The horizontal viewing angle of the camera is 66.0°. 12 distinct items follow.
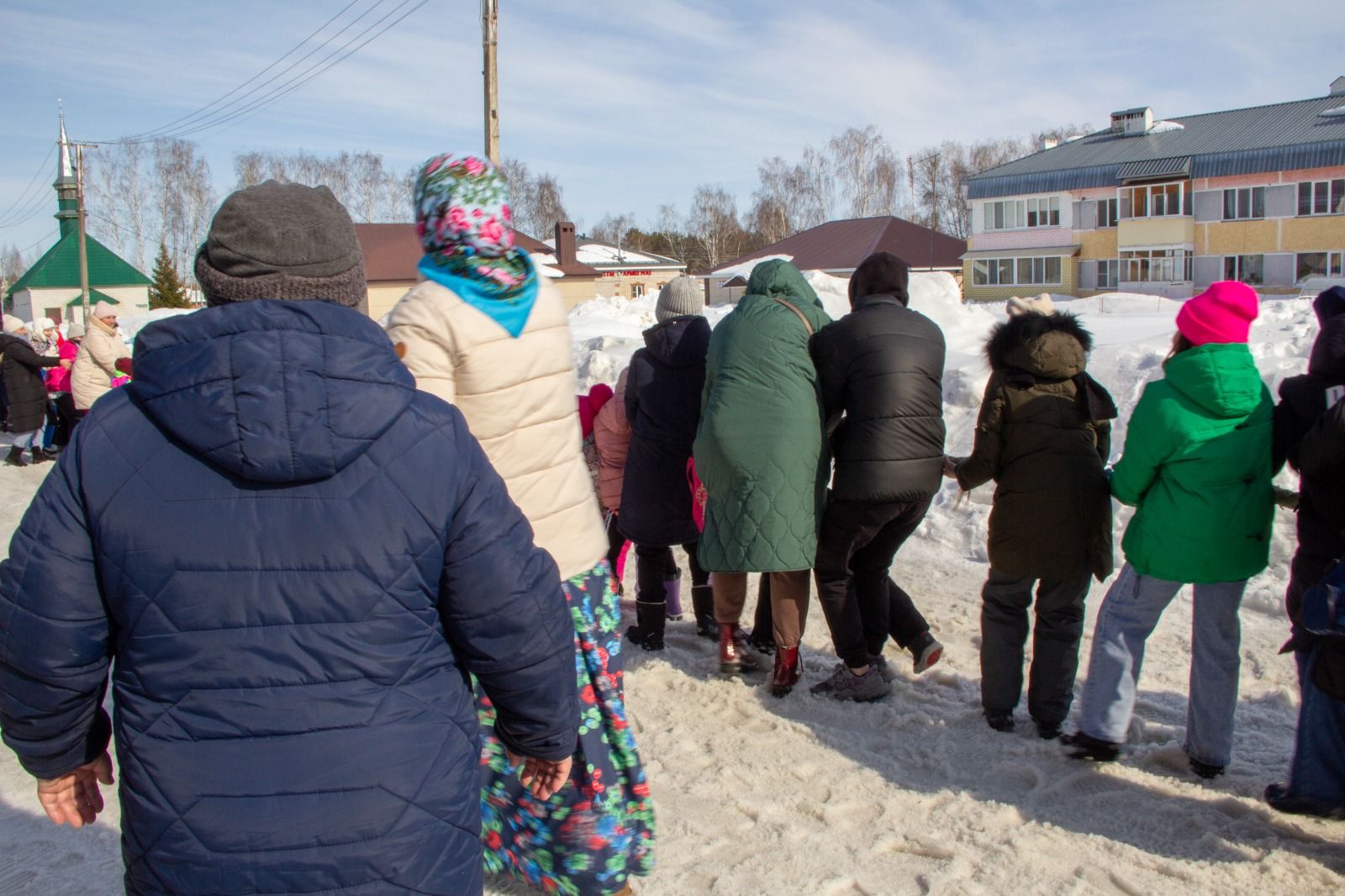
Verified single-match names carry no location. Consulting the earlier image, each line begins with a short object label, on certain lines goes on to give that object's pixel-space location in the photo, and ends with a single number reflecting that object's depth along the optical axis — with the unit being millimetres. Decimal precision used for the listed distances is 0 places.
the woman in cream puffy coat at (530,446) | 2643
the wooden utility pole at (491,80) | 13625
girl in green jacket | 3369
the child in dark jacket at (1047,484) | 3807
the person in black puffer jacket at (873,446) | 4164
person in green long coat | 4207
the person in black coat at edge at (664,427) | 4785
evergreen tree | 47438
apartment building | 37438
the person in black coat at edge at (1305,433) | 3057
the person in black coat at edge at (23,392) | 12609
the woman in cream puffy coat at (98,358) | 10891
